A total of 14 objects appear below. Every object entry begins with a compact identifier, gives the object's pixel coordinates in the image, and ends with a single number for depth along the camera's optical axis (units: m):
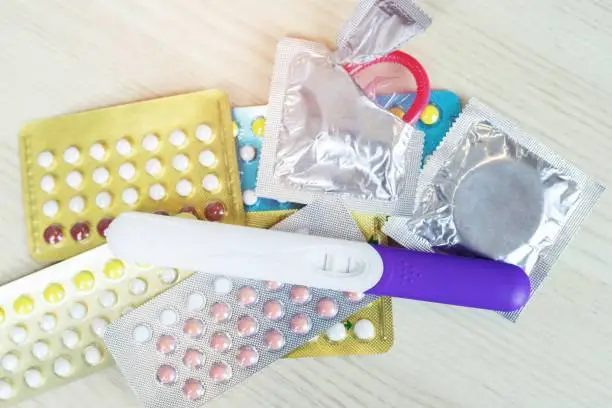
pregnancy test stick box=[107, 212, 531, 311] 0.51
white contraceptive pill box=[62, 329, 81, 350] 0.55
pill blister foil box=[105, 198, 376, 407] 0.54
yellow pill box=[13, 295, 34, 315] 0.54
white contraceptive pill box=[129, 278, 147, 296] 0.55
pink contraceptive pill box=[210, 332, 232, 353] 0.54
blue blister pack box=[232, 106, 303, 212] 0.56
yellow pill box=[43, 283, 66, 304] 0.55
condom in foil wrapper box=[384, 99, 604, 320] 0.55
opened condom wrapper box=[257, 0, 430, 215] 0.54
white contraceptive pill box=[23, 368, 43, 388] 0.54
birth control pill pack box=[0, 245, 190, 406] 0.54
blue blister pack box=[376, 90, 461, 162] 0.56
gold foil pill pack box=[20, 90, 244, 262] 0.56
